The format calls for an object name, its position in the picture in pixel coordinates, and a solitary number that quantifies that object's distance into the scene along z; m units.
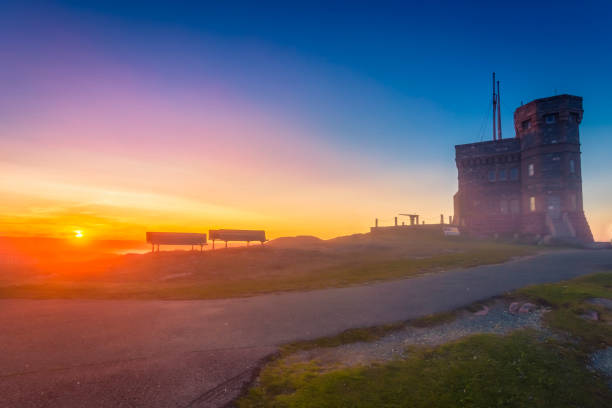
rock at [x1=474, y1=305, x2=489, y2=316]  10.81
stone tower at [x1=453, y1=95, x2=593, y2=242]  40.75
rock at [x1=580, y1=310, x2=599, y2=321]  10.42
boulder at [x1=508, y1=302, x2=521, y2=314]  11.14
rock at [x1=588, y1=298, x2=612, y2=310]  11.34
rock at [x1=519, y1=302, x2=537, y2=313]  11.12
